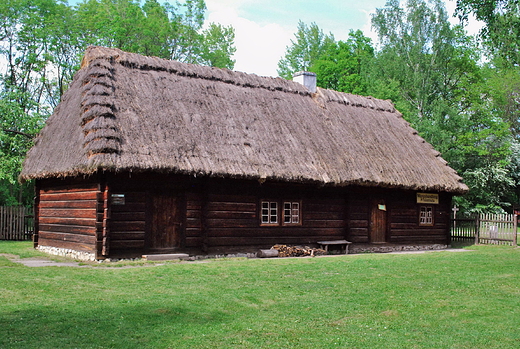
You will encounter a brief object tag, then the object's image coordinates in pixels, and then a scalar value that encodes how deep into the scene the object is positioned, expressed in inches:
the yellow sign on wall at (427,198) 888.3
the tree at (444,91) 1413.6
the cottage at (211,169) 617.6
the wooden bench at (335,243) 757.9
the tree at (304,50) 2026.3
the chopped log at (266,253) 688.4
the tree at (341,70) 1566.2
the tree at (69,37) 1374.3
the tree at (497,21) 714.2
